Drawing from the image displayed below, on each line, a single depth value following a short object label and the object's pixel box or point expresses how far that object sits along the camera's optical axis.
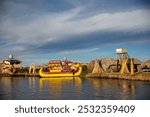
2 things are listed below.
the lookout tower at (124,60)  39.62
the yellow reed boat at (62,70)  51.12
